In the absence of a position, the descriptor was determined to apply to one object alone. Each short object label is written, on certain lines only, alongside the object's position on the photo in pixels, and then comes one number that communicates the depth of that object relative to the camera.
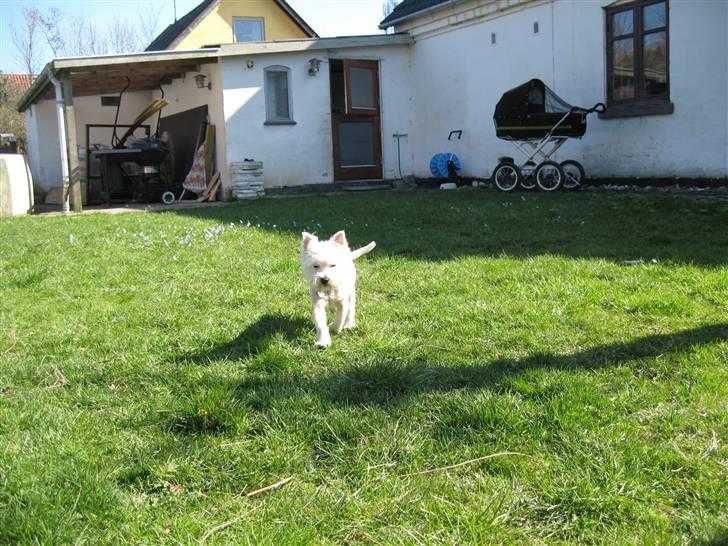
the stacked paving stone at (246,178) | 15.91
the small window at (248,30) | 29.25
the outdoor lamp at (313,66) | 16.86
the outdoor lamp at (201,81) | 17.16
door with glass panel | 17.38
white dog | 4.23
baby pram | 12.36
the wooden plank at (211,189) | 16.42
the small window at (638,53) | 11.92
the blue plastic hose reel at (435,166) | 16.78
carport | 14.58
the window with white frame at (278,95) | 16.67
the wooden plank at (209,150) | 16.86
